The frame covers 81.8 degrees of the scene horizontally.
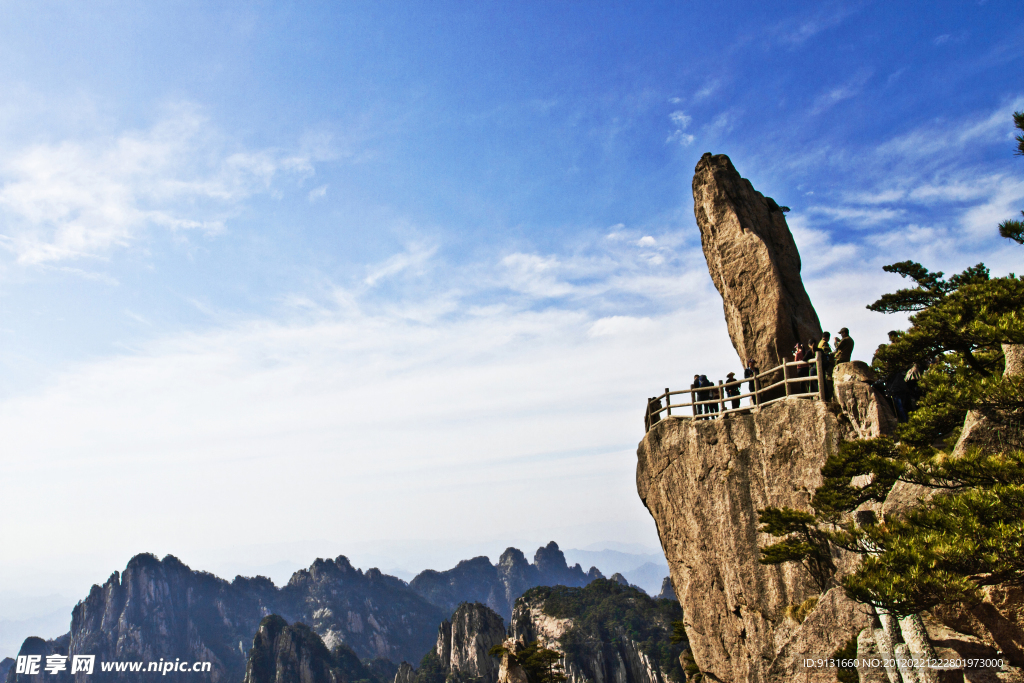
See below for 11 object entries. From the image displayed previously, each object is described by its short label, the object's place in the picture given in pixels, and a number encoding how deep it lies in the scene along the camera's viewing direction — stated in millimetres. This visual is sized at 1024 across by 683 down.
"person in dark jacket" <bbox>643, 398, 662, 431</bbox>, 27891
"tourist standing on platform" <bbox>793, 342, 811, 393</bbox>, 22172
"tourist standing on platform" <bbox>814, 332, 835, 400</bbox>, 20648
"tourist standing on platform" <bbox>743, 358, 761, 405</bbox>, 24172
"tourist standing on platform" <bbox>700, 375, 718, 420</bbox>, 25203
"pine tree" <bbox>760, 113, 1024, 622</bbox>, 9188
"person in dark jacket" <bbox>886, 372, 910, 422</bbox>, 18242
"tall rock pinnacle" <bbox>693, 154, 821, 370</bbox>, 26328
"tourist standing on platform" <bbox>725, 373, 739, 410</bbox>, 23728
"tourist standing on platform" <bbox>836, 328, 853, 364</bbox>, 20781
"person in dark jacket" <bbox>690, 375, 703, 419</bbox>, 25188
